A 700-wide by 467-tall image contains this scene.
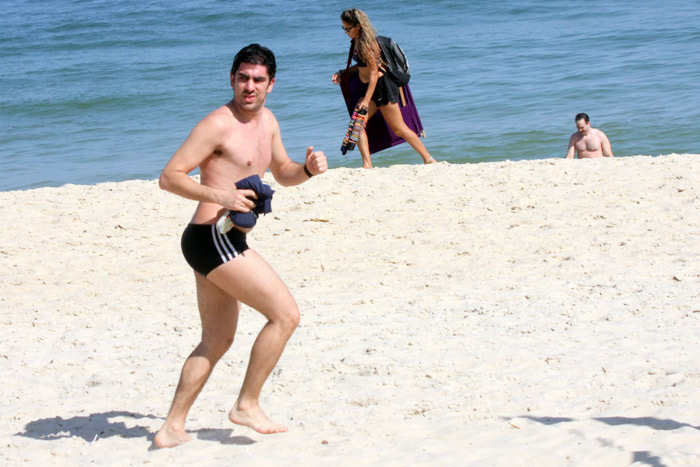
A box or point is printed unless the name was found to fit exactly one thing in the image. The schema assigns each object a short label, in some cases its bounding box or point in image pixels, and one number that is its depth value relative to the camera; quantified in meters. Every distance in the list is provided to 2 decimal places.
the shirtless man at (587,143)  20.56
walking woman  17.02
